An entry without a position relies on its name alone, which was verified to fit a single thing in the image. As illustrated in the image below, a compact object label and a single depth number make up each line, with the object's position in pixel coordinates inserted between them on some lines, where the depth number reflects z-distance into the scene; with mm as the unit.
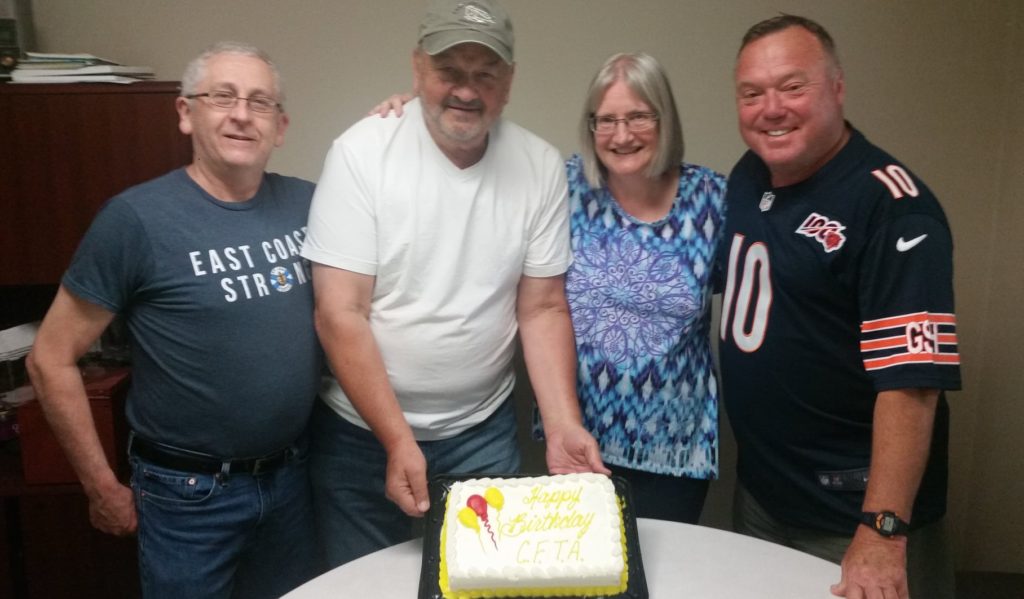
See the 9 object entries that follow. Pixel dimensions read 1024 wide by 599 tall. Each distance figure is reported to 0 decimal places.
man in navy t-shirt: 1517
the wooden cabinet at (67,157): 1882
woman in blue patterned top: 1696
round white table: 1288
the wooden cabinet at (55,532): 1933
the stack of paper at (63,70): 1904
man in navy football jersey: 1300
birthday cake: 1185
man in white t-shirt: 1539
